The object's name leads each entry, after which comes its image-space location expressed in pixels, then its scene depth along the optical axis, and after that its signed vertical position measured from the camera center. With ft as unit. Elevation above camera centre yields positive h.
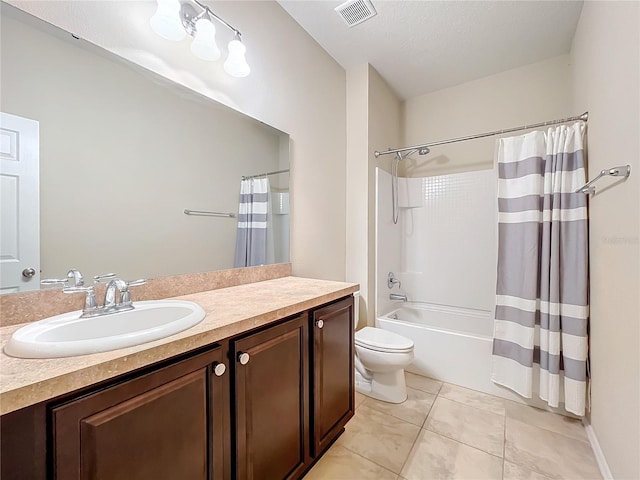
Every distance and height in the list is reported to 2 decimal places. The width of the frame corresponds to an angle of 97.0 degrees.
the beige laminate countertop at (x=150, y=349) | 1.75 -0.89
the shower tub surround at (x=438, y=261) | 7.67 -0.73
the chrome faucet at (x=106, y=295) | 3.03 -0.66
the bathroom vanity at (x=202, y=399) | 1.86 -1.44
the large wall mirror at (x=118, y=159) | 3.10 +1.09
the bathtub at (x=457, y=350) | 6.85 -2.85
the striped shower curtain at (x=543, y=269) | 5.63 -0.65
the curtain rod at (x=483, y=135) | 5.77 +2.55
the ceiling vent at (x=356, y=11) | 5.88 +4.89
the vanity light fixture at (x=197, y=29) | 3.87 +3.08
